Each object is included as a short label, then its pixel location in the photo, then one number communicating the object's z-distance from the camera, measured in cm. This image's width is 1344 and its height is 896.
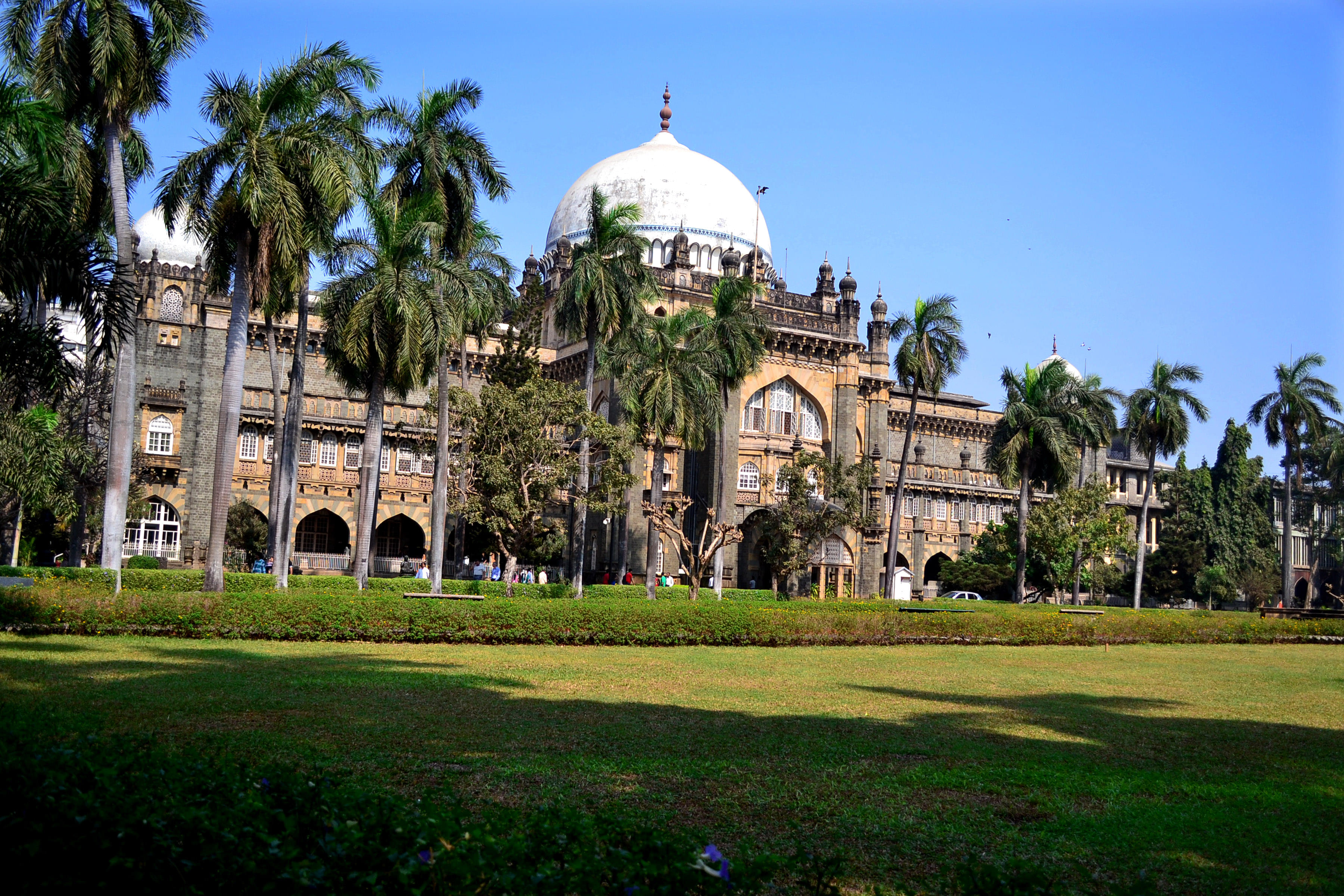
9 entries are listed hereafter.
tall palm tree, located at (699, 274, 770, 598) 3572
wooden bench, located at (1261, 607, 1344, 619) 3484
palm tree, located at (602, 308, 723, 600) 3309
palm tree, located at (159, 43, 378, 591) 2239
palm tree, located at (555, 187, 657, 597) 3297
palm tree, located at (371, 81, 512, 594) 2909
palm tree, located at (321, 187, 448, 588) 2612
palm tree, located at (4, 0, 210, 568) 2128
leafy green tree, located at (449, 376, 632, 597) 3238
